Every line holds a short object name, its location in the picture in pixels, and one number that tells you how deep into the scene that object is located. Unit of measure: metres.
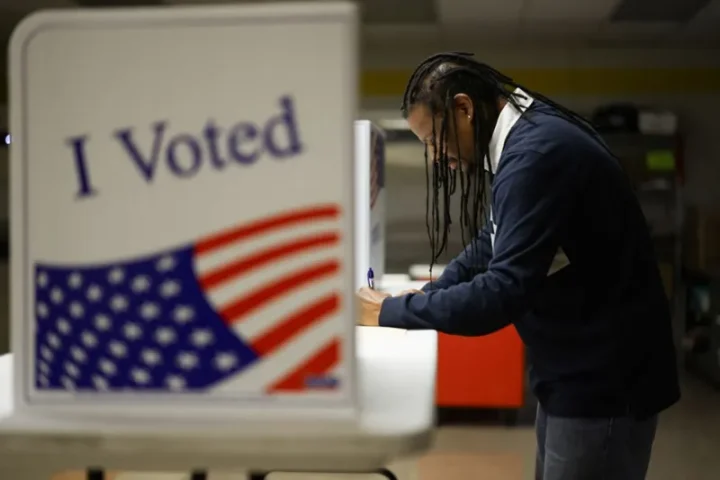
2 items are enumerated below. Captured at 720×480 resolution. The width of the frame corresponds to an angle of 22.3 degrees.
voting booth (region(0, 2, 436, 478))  2.13
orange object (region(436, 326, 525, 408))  6.22
